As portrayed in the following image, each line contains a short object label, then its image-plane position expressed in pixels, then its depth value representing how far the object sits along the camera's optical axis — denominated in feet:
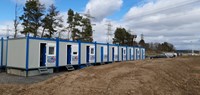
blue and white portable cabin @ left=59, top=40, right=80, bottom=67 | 32.08
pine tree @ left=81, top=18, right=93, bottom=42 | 86.28
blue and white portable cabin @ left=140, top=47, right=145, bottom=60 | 61.11
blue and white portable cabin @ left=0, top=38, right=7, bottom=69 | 33.28
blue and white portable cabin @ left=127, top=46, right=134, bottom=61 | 52.17
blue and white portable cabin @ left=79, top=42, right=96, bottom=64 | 36.16
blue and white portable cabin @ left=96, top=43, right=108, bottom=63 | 40.31
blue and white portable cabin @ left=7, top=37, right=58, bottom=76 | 27.22
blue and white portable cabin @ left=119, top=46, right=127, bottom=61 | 48.33
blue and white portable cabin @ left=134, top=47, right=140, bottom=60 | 56.25
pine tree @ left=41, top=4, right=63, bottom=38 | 73.21
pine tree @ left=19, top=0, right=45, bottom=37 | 70.25
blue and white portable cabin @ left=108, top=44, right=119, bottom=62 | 44.51
